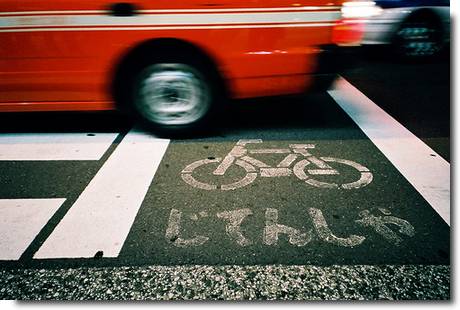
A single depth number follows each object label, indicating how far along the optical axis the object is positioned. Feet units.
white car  21.97
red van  12.41
